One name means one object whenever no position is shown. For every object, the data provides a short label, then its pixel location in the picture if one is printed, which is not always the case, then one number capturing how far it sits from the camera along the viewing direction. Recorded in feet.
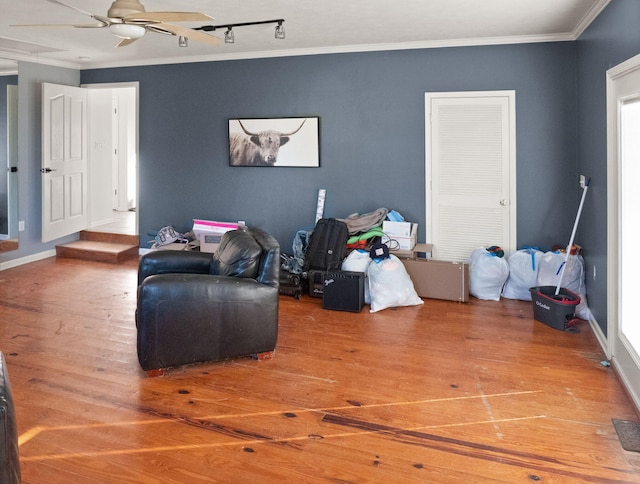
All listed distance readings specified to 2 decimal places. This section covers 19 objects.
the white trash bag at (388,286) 15.19
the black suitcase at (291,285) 16.48
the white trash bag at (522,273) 15.60
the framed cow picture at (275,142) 18.97
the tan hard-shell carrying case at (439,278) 15.85
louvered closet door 16.75
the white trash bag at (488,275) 15.93
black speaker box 14.98
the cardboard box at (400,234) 16.94
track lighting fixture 14.28
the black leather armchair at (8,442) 4.54
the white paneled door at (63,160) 20.58
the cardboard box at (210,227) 19.92
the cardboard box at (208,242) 19.10
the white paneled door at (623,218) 9.78
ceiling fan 9.65
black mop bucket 13.19
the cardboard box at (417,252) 16.65
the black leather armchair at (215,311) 10.00
